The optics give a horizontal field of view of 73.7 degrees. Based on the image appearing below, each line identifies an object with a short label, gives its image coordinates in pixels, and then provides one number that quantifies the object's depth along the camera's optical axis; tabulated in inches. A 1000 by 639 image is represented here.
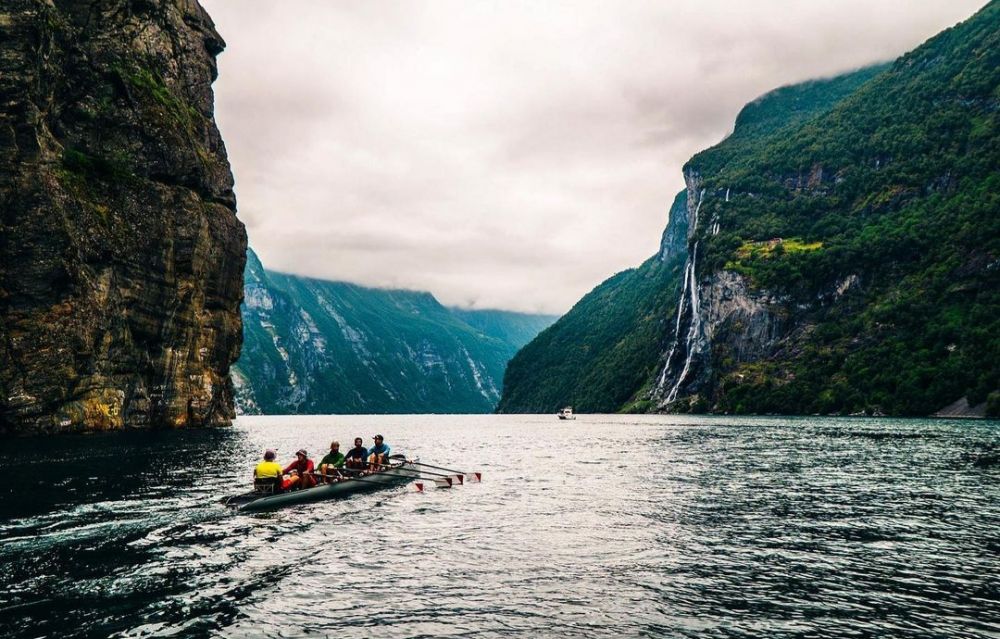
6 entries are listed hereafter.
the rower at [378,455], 1633.2
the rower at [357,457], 1572.6
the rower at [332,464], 1412.4
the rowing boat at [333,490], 1164.5
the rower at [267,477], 1200.8
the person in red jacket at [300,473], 1286.9
